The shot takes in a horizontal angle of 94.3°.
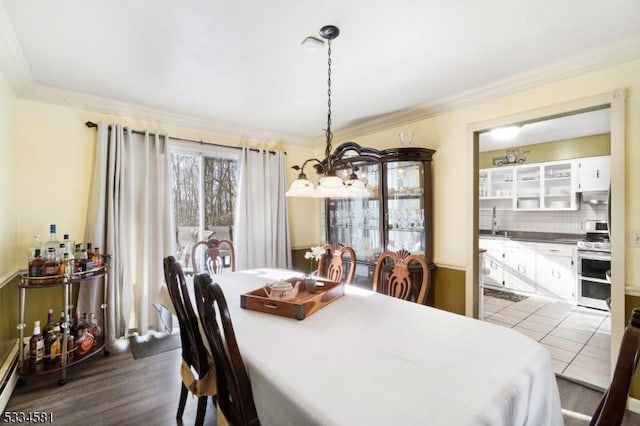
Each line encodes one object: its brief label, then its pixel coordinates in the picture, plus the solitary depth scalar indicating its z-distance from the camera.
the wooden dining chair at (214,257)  3.14
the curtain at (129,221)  2.88
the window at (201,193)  3.55
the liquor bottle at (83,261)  2.55
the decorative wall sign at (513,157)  5.11
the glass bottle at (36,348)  2.36
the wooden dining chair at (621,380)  0.69
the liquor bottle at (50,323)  2.49
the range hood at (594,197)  4.33
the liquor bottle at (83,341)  2.54
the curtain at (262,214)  3.84
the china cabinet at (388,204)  3.09
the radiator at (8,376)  2.02
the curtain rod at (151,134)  2.88
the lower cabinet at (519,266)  4.65
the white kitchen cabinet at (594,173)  4.18
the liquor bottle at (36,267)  2.37
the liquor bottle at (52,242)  2.54
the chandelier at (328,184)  1.93
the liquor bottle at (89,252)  2.64
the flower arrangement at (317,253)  2.48
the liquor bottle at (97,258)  2.65
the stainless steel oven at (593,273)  3.90
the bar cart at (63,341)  2.28
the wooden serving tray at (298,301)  1.59
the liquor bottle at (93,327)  2.67
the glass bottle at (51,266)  2.40
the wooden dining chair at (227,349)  1.07
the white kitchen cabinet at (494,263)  5.00
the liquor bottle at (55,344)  2.42
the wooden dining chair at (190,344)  1.54
